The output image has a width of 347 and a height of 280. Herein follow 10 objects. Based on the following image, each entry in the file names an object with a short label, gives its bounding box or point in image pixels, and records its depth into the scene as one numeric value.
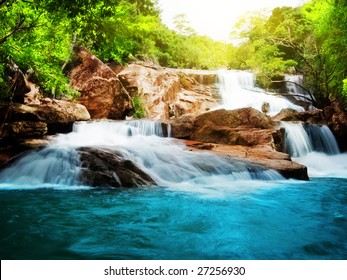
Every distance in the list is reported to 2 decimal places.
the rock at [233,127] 12.44
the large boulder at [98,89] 16.45
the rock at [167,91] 19.97
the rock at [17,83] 10.21
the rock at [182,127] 13.73
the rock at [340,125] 16.14
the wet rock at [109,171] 7.45
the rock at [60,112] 11.30
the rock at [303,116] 17.39
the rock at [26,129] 9.65
